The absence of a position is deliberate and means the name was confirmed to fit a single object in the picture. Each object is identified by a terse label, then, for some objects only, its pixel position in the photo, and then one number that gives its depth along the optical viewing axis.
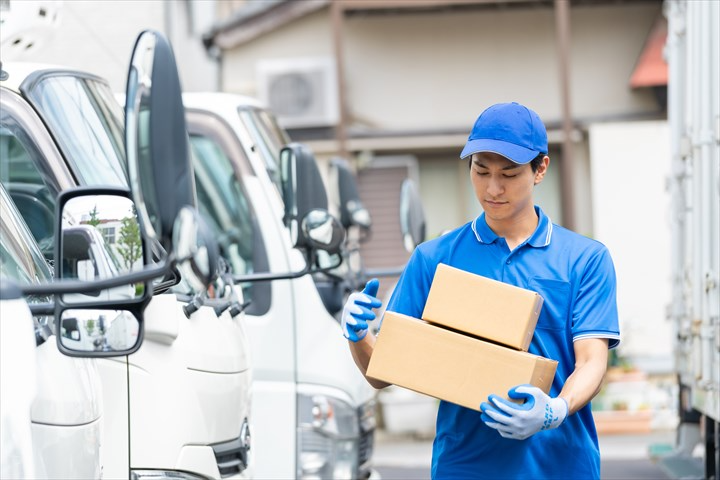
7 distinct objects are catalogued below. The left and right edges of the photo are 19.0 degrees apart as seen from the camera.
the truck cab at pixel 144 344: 6.66
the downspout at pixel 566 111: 22.32
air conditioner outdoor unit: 22.93
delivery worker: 5.82
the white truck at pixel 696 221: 10.71
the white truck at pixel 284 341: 9.37
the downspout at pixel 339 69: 22.70
